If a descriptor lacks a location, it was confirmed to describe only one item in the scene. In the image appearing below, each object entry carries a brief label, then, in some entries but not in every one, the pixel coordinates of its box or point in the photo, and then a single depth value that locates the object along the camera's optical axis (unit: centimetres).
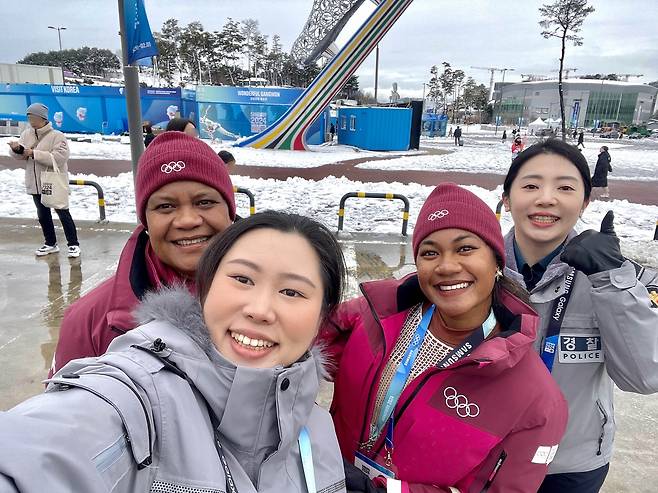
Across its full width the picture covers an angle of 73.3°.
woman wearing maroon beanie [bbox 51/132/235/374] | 145
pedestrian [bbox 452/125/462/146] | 3145
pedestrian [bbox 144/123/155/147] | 1154
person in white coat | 556
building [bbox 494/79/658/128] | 8238
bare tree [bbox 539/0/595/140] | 2319
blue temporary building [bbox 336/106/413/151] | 2498
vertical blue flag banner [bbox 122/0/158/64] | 532
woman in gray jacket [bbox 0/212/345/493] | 75
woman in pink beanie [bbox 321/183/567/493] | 131
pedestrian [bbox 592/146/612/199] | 1282
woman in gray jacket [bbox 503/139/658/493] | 151
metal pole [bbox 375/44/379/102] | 3716
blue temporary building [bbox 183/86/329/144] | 2383
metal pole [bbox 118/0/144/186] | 536
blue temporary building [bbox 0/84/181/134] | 2430
